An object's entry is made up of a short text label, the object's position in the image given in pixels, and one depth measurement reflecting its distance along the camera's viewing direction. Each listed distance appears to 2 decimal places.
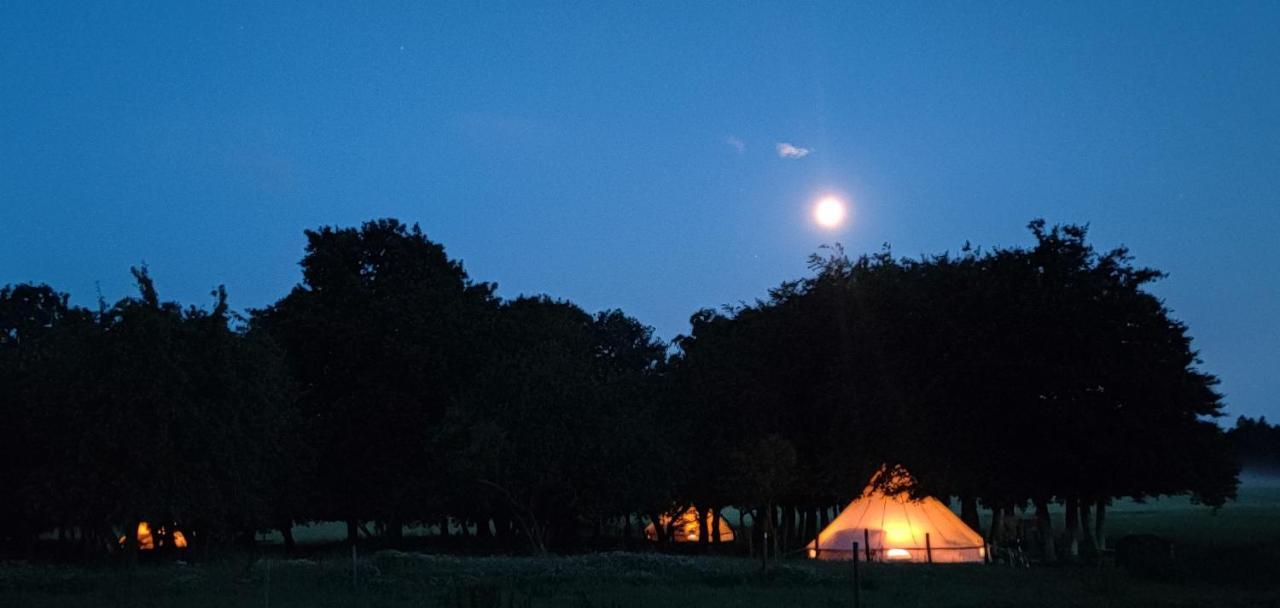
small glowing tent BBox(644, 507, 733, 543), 76.88
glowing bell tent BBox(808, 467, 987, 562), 44.81
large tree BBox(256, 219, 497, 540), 56.22
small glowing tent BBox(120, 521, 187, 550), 75.62
